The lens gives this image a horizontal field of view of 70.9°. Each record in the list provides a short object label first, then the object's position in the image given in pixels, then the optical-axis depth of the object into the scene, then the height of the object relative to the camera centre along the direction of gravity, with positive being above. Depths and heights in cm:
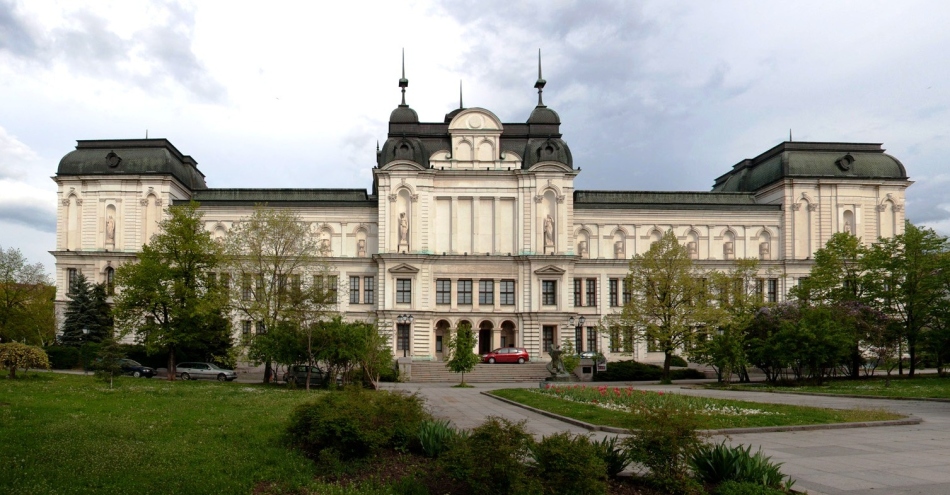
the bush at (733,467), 1066 -283
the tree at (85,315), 5362 -206
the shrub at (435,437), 1303 -287
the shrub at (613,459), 1137 -285
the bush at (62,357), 4969 -504
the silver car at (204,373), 4453 -552
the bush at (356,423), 1296 -268
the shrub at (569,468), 979 -261
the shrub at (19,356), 2870 -292
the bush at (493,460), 979 -255
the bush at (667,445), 1077 -248
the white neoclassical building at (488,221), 6022 +664
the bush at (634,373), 5003 -614
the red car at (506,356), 5569 -539
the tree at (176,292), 4084 -13
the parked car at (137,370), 4472 -539
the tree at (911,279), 4472 +98
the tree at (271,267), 4031 +153
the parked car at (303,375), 3867 -495
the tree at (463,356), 4372 -426
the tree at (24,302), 5274 -108
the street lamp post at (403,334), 5894 -382
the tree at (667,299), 4675 -50
